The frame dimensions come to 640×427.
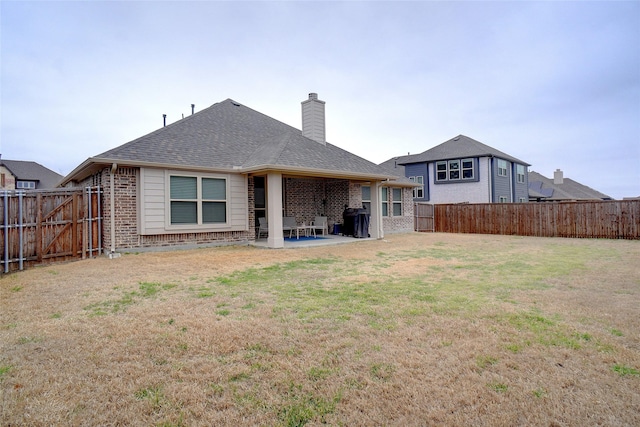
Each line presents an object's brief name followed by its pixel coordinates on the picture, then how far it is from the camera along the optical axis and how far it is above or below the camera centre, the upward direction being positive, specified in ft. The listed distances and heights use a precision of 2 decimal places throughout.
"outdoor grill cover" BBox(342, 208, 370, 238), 46.80 -0.74
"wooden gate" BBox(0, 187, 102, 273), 24.49 -0.29
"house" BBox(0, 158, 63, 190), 116.67 +17.09
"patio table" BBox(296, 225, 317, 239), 44.52 -1.65
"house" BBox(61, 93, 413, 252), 31.73 +4.58
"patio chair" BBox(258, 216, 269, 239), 42.65 -0.82
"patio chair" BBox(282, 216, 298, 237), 44.35 -0.68
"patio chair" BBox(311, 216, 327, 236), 48.60 -0.67
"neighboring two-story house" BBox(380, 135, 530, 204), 80.07 +10.30
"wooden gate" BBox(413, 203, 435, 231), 67.00 -0.29
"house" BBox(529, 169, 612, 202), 112.88 +8.57
